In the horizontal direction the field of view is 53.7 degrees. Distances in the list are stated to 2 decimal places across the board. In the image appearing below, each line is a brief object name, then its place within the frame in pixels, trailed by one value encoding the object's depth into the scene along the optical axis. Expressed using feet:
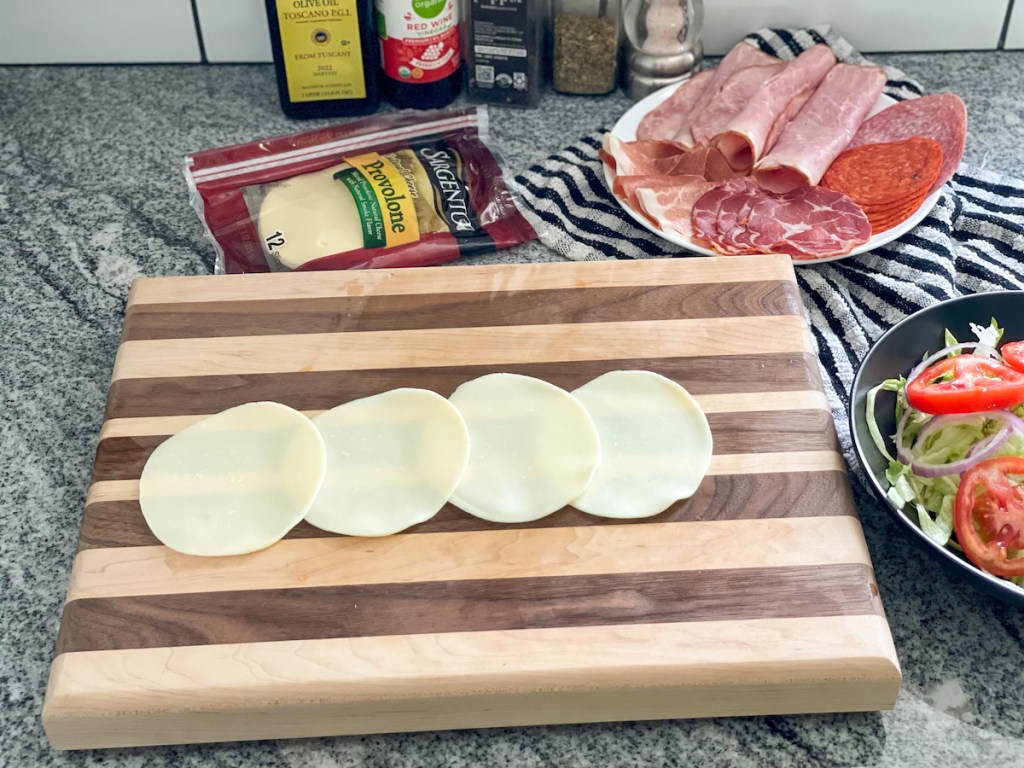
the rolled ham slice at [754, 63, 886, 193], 4.17
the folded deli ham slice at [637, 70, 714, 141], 4.51
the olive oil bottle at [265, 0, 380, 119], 4.39
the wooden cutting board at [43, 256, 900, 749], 2.61
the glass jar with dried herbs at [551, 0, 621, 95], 4.75
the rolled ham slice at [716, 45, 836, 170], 4.25
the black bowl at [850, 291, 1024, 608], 3.06
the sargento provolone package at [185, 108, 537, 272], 4.02
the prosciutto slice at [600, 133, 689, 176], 4.33
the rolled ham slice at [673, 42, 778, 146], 4.51
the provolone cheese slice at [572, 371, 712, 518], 2.96
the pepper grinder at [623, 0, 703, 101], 4.62
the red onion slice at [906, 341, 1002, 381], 3.21
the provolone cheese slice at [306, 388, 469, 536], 2.93
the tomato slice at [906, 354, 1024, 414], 2.95
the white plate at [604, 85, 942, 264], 3.95
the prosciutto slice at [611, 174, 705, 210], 4.16
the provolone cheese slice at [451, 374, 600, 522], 2.95
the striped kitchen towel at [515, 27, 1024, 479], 3.86
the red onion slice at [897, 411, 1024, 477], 2.89
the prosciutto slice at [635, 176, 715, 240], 4.05
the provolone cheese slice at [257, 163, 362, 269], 3.98
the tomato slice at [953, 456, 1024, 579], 2.75
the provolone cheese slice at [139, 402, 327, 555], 2.89
